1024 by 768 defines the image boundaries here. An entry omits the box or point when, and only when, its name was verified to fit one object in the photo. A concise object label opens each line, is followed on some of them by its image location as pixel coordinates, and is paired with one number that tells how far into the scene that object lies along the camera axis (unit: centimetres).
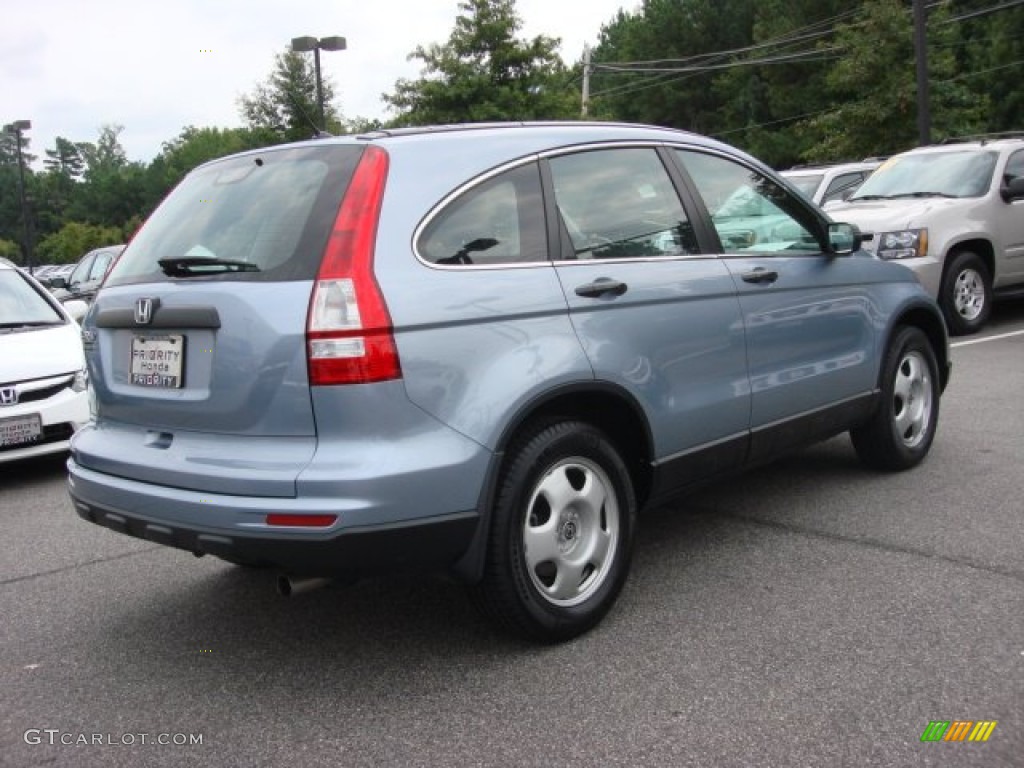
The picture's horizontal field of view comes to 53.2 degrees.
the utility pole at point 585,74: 3778
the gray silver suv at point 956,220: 1024
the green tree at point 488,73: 3678
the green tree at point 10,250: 7906
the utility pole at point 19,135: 3534
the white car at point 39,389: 643
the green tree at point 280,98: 3462
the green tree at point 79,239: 6750
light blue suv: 298
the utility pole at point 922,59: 2022
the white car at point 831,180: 1354
